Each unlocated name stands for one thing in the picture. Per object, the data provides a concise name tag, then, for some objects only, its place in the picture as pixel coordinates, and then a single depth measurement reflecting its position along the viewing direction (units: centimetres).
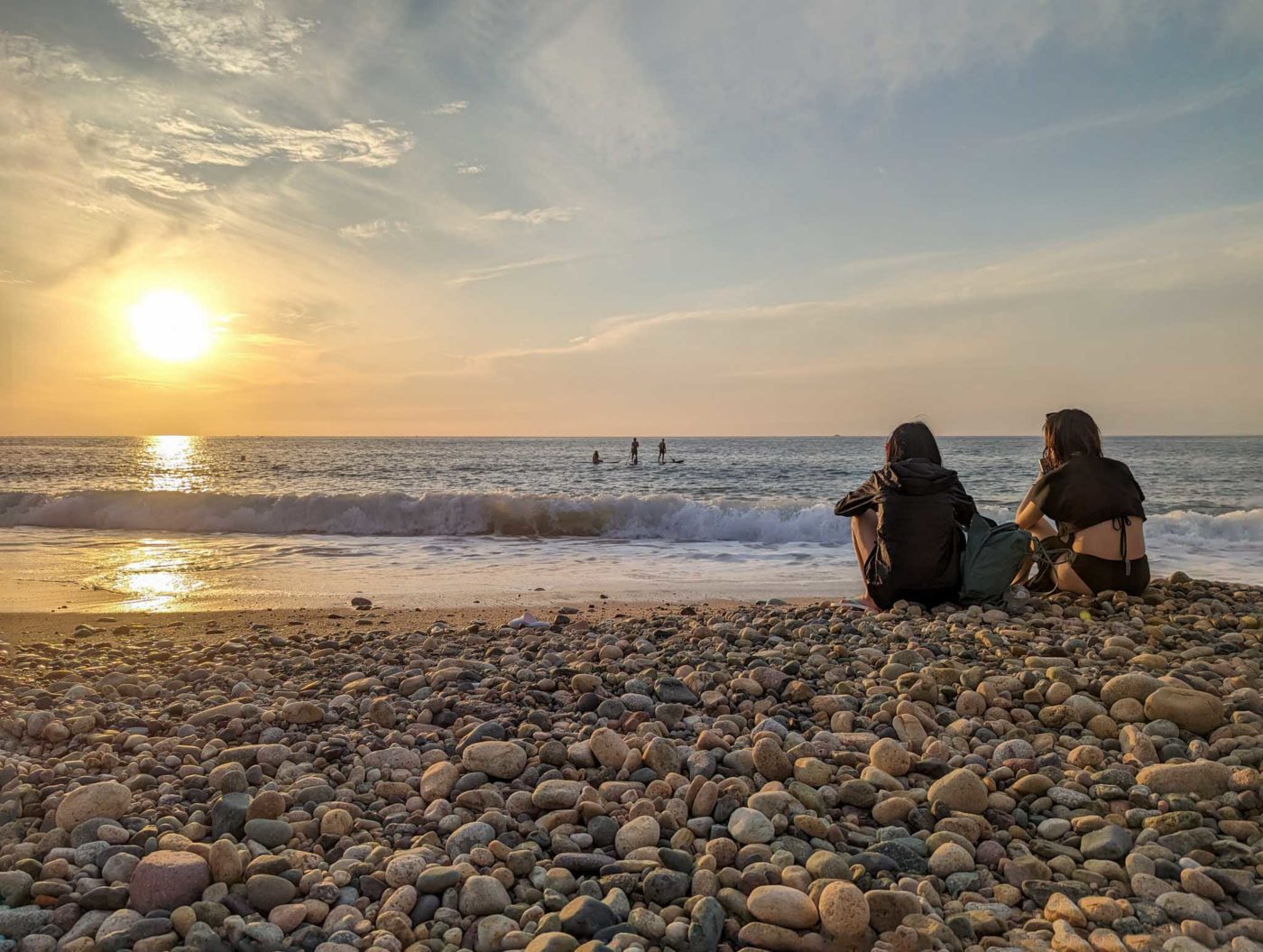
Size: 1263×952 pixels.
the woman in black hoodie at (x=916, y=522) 538
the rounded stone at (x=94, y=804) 262
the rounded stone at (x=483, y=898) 218
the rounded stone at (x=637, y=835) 247
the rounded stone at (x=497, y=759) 296
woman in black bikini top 550
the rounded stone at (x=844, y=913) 203
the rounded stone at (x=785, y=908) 208
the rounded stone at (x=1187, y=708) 313
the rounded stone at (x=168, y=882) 221
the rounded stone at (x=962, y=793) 263
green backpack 546
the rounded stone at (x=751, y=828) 248
